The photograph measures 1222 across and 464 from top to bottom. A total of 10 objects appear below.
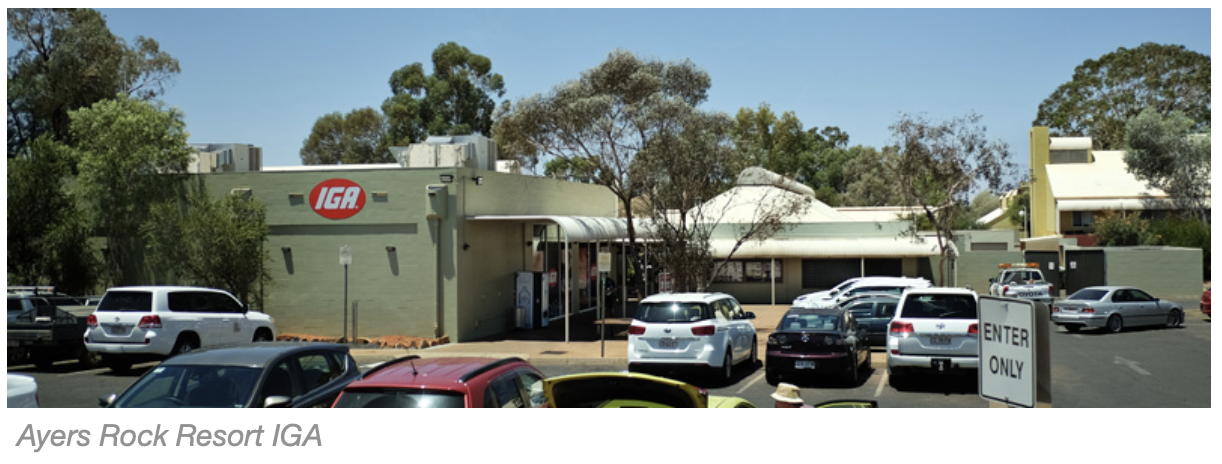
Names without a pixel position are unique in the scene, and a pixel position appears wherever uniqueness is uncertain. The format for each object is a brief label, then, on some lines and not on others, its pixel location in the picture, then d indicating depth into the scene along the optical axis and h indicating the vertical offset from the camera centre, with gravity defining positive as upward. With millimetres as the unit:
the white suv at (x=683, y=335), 16953 -1695
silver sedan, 26266 -2105
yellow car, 8391 -1311
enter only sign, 6414 -783
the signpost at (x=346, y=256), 23094 -404
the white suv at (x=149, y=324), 18516 -1579
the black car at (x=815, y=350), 16500 -1921
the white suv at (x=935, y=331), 15859 -1571
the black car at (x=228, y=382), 9734 -1411
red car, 8414 -1276
